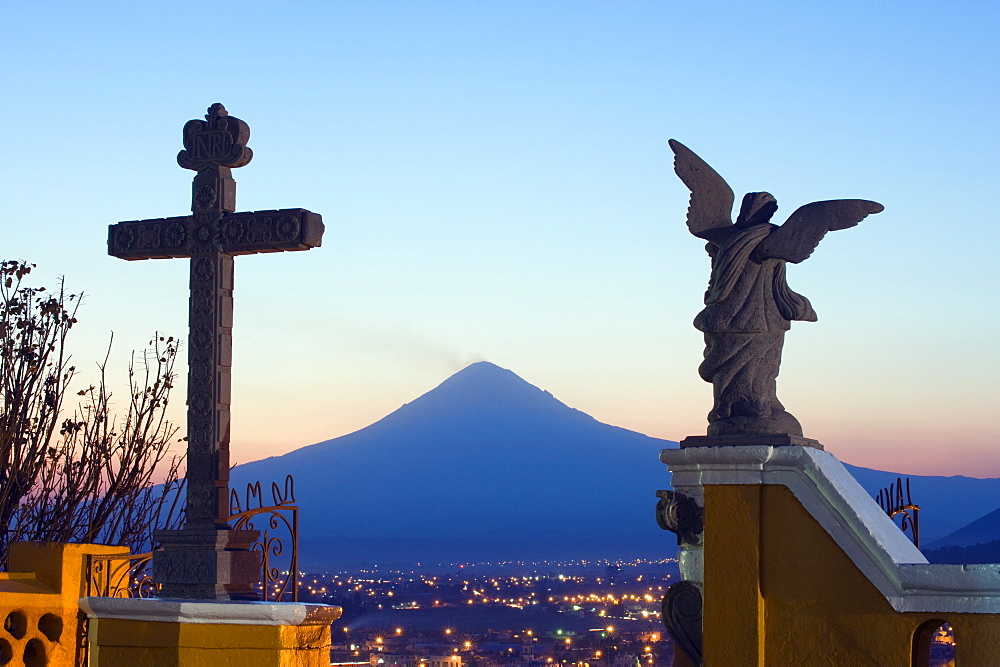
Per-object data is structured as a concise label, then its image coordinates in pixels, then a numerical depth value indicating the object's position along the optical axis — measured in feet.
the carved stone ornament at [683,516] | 19.12
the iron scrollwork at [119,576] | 26.99
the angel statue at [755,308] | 19.26
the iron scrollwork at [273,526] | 26.99
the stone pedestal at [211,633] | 20.99
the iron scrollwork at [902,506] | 28.91
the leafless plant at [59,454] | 41.37
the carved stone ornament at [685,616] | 19.11
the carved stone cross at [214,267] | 27.58
